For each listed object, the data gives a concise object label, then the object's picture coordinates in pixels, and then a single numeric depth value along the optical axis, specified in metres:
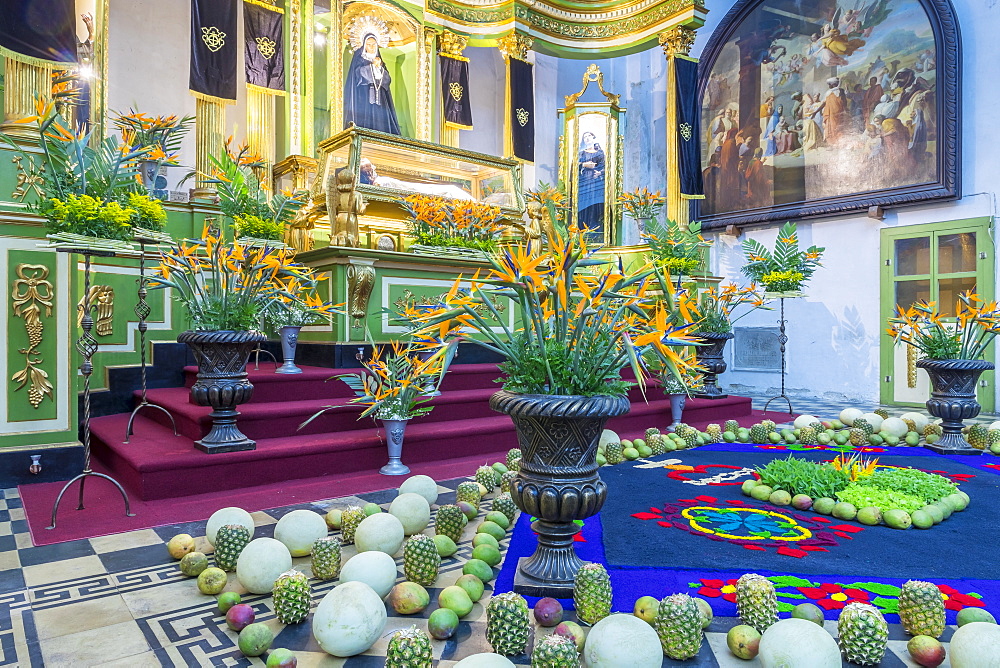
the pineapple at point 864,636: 1.69
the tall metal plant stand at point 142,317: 4.02
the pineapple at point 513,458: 3.57
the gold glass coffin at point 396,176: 6.78
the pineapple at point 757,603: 1.84
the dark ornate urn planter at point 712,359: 6.41
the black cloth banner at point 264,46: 8.05
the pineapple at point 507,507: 2.93
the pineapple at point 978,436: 4.69
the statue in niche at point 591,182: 10.66
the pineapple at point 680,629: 1.74
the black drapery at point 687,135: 10.34
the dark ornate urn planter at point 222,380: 3.64
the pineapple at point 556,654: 1.57
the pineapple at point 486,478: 3.48
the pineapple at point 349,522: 2.72
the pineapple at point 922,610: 1.82
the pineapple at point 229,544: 2.38
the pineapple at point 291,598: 1.94
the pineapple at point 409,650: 1.59
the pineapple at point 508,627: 1.75
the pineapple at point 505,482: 3.30
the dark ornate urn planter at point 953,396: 4.55
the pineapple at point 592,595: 1.92
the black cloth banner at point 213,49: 7.50
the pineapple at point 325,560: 2.29
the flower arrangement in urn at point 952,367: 4.52
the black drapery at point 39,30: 4.55
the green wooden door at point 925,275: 7.84
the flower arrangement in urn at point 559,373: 2.05
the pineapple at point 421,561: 2.22
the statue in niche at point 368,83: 9.50
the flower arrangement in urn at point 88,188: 3.14
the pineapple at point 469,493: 3.18
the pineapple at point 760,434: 5.08
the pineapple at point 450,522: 2.69
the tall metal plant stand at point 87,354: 3.06
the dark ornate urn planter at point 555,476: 2.09
